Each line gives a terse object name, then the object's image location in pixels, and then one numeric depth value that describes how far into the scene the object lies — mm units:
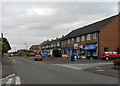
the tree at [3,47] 17091
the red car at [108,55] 20617
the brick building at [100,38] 24026
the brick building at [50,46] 44776
